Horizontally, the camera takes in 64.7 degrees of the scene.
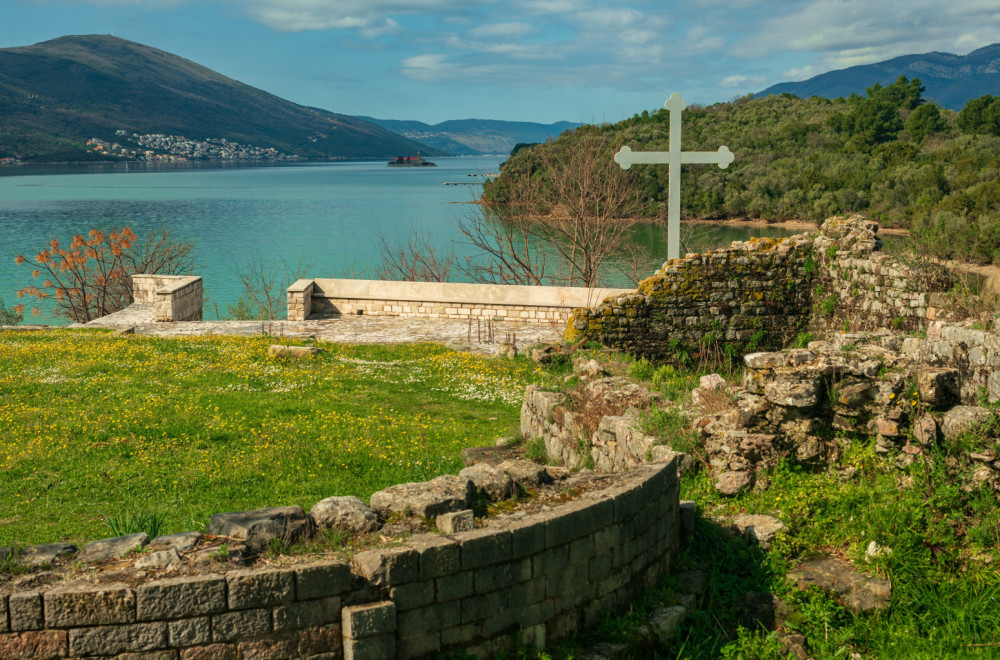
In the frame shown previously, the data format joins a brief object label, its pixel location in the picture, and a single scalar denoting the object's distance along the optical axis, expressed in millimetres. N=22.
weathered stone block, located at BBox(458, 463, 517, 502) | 5035
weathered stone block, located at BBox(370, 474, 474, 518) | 4633
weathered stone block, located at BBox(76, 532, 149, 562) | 4002
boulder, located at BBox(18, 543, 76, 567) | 3896
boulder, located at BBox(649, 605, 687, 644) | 4730
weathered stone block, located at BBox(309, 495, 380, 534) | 4438
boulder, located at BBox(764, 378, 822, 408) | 6176
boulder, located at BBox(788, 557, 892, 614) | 4965
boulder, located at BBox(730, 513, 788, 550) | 5566
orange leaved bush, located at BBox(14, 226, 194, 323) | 25266
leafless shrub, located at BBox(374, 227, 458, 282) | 29062
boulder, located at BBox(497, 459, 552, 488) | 5379
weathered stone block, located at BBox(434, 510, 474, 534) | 4363
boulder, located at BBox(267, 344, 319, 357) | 13164
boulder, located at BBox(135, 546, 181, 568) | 3869
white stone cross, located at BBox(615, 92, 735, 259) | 13430
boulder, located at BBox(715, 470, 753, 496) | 6156
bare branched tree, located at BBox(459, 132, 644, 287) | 25141
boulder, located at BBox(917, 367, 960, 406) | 5754
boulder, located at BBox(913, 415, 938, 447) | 5582
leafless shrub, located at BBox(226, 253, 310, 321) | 29334
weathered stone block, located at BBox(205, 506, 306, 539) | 4242
